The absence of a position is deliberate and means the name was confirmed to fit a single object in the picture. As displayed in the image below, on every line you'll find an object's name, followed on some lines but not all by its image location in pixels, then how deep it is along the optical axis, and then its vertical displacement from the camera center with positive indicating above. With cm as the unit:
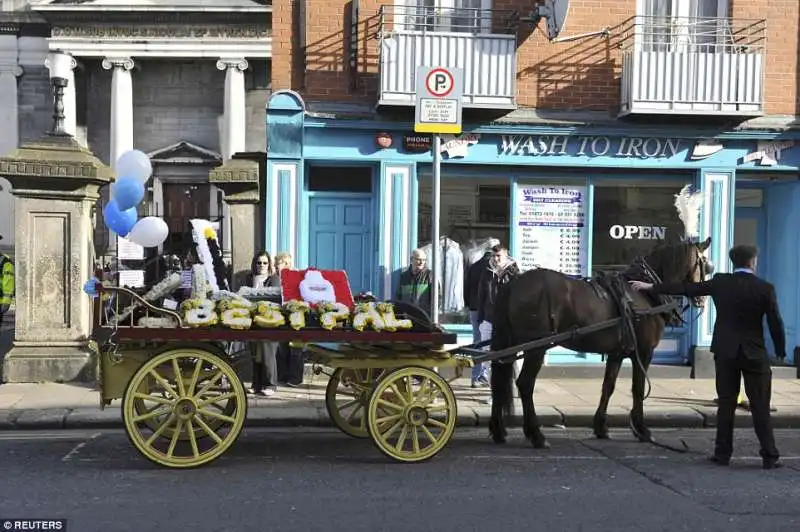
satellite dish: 1068 +287
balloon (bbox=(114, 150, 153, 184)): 951 +66
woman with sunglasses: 890 -147
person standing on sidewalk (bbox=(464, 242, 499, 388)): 1042 -94
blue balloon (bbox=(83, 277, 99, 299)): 620 -51
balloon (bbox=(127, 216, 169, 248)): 967 -14
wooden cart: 612 -122
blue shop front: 1128 +45
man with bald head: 1071 -77
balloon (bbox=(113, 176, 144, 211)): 948 +35
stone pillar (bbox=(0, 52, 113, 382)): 1017 -51
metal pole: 827 -6
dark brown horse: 726 -84
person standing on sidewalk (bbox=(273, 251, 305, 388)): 1027 -182
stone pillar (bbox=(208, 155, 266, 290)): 1107 +18
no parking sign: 832 +128
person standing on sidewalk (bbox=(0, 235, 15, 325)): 1298 -103
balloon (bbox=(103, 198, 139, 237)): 1010 +3
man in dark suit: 663 -95
